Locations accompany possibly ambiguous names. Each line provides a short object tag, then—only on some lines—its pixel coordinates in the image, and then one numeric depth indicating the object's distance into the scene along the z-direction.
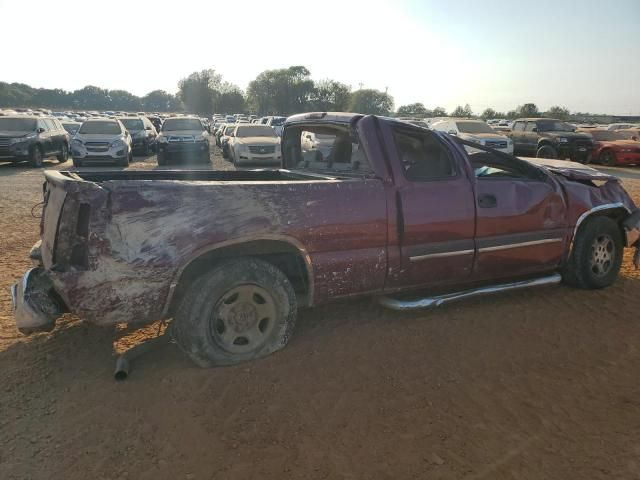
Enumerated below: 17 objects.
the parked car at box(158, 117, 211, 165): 18.64
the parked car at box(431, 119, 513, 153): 18.52
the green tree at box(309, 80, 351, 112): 72.06
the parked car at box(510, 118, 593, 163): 19.91
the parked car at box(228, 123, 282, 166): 17.62
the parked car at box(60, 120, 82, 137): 24.43
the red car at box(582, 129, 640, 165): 19.81
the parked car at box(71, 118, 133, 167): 16.73
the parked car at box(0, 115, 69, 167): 16.38
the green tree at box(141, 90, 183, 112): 124.88
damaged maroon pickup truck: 3.19
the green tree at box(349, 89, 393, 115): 68.56
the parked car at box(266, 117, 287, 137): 29.88
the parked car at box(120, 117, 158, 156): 21.83
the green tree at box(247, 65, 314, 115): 73.25
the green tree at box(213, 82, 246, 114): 91.69
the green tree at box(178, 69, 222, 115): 91.56
